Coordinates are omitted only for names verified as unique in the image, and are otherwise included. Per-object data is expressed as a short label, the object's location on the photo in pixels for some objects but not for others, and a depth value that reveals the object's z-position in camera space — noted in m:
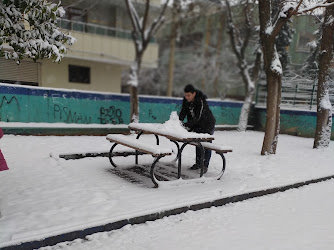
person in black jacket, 5.71
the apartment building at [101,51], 14.43
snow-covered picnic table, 4.73
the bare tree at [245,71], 13.73
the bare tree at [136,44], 10.95
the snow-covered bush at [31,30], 3.38
